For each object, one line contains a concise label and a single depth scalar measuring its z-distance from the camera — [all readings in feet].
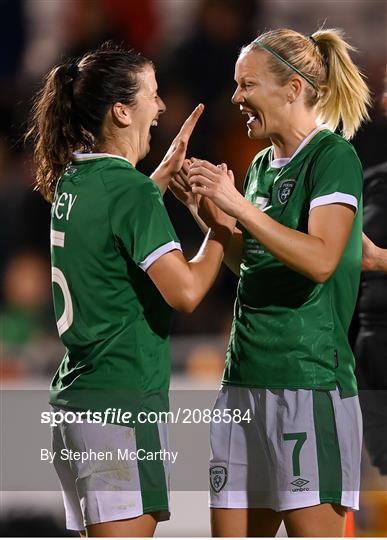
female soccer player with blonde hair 56.63
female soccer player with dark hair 56.43
